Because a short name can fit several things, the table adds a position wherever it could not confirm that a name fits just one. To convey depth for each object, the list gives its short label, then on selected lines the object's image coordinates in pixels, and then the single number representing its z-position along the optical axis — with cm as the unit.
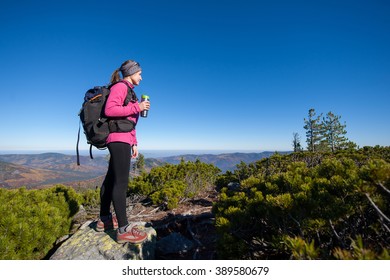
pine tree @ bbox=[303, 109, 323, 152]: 4621
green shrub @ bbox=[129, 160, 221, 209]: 558
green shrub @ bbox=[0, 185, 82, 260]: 270
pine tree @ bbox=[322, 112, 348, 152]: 4372
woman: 250
